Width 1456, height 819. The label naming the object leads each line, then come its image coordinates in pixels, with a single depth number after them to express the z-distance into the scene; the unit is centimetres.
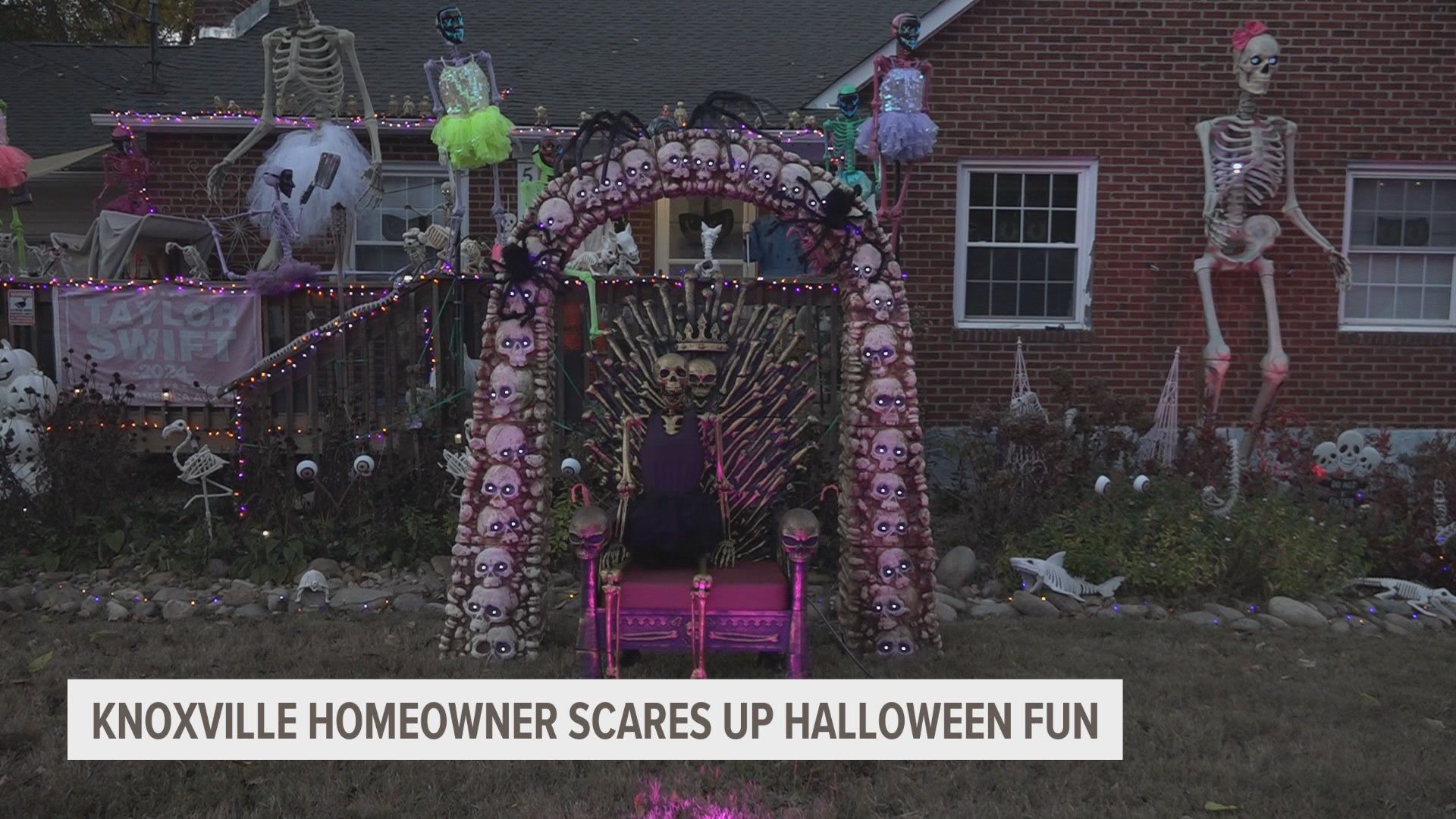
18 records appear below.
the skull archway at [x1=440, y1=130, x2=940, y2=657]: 521
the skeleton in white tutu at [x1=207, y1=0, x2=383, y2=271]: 862
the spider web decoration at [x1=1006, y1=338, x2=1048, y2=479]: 740
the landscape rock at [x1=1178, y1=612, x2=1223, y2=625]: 613
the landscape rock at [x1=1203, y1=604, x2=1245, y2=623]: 619
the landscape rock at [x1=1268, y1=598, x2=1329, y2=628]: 618
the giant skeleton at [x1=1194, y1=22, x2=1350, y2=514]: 897
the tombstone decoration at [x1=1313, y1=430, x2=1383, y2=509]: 783
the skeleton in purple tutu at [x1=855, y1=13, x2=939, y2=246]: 746
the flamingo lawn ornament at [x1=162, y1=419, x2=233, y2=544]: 702
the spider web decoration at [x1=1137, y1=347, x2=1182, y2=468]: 852
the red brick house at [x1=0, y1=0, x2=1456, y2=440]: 947
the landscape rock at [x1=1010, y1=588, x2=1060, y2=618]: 632
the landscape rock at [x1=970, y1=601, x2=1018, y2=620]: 630
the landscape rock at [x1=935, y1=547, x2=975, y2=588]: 677
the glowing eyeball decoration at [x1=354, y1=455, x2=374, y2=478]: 707
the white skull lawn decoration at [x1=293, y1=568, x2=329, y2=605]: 646
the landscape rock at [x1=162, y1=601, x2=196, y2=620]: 615
